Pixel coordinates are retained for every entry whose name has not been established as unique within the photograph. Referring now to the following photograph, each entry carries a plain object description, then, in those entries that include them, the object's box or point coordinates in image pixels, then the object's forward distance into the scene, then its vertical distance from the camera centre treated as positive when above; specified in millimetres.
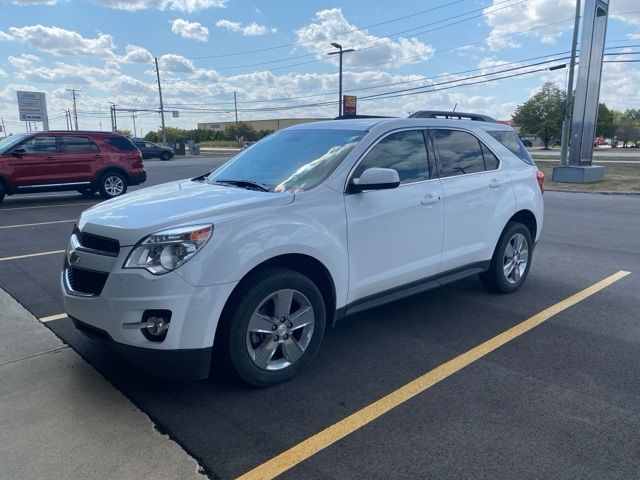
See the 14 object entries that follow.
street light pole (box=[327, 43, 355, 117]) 30641 +3694
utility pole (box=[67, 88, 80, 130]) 94575 +5149
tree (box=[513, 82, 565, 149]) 66744 +2846
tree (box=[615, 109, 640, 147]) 84750 +573
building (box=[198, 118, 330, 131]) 109706 +3095
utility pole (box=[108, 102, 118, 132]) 86850 +3351
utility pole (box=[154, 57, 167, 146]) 60531 +2868
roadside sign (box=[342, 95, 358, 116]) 36062 +2324
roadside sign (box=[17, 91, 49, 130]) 48594 +2996
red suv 12492 -638
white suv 2971 -718
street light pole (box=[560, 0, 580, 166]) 21500 +1929
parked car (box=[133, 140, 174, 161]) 42438 -1125
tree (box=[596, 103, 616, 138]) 77125 +1903
